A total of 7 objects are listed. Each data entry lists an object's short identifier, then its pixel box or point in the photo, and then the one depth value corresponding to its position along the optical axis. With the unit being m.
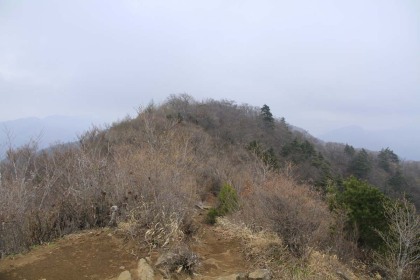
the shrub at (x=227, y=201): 9.71
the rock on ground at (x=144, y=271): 4.81
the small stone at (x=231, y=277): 4.95
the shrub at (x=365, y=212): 10.58
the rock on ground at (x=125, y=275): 4.71
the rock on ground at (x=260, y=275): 5.18
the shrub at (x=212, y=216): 9.82
